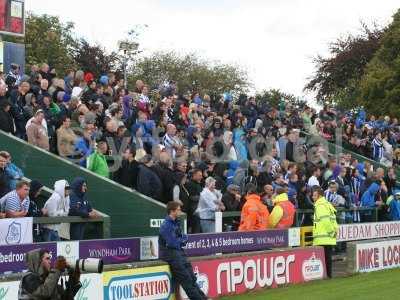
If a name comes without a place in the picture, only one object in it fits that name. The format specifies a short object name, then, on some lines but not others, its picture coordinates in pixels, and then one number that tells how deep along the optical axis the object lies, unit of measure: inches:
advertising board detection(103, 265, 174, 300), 523.2
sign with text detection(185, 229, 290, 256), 655.2
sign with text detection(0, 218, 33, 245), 527.8
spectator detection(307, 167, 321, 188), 883.4
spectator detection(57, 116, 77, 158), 701.3
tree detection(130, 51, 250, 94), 2898.6
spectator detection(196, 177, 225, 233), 698.2
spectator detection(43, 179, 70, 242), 581.3
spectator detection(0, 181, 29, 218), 541.6
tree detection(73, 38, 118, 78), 2260.1
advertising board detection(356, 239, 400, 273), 821.2
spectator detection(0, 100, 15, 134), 681.0
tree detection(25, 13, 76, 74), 2317.9
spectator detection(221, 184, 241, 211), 745.6
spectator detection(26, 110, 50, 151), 680.4
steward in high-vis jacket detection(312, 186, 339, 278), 743.1
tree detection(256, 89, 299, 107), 2657.5
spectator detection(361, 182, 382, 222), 967.6
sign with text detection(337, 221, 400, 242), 873.5
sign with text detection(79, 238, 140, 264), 566.9
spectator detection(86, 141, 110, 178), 697.0
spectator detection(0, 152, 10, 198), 563.5
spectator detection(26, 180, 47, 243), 572.7
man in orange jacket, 713.6
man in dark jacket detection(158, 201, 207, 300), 559.8
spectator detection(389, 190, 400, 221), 984.6
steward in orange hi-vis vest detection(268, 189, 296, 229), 761.0
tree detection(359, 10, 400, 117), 1982.0
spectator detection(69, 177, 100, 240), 600.1
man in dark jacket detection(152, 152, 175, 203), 695.1
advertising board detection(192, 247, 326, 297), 629.6
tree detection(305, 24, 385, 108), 2332.7
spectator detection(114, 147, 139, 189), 709.3
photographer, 342.6
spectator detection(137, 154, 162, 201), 688.4
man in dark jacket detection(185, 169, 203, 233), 705.0
